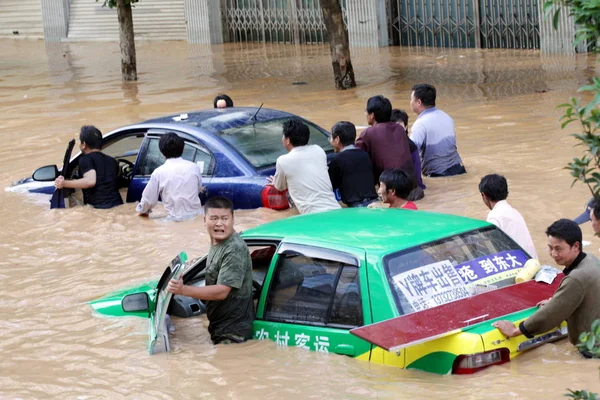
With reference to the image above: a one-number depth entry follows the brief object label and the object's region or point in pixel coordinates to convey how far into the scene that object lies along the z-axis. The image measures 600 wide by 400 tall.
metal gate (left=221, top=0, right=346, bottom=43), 27.67
